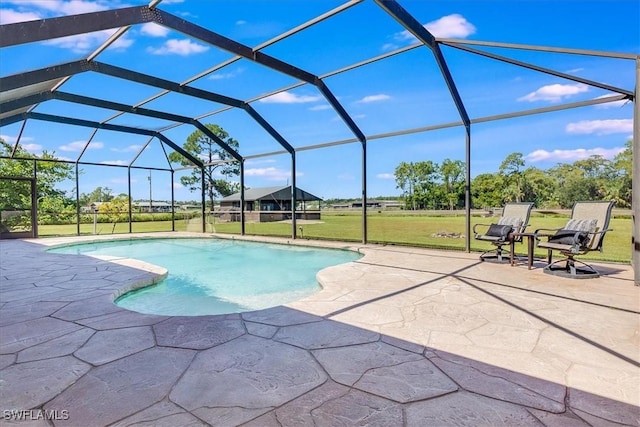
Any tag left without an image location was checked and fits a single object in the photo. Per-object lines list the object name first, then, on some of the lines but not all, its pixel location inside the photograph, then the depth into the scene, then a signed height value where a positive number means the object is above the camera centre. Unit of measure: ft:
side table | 15.84 -1.89
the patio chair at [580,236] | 14.05 -1.45
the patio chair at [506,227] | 17.66 -1.26
